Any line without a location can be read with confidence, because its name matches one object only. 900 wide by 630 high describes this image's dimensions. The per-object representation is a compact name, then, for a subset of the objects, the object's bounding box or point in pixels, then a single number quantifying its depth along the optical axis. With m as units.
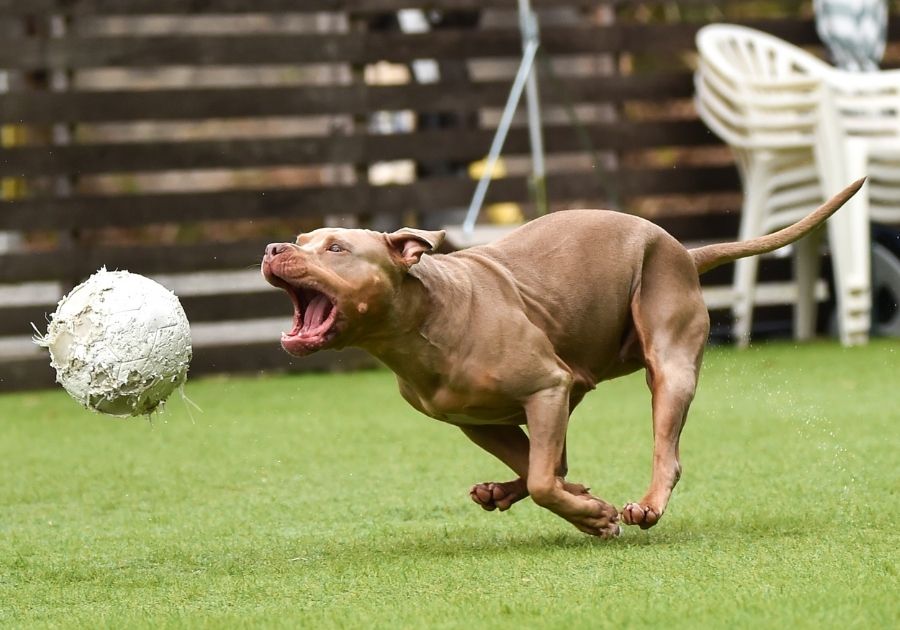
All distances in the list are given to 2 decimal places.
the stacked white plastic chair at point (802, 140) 15.00
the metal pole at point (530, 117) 15.96
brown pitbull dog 6.67
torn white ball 7.12
